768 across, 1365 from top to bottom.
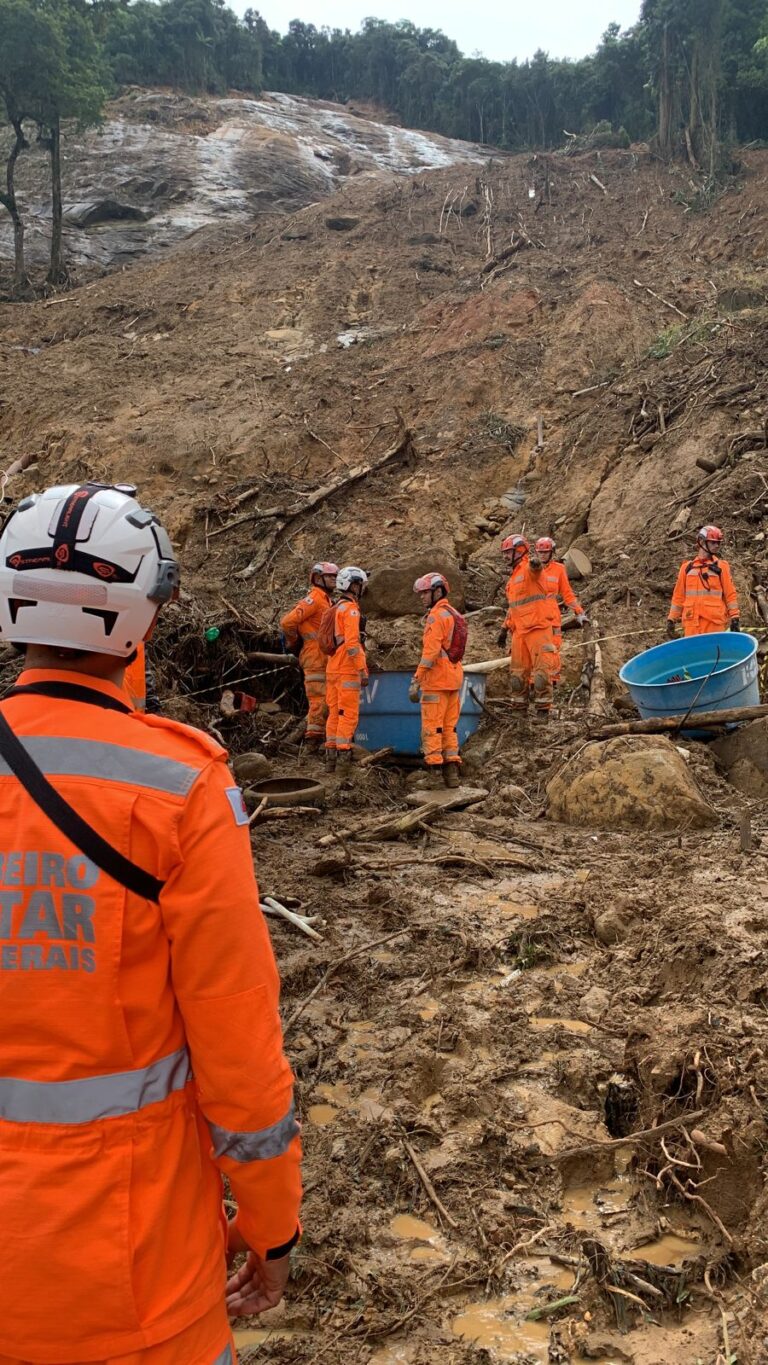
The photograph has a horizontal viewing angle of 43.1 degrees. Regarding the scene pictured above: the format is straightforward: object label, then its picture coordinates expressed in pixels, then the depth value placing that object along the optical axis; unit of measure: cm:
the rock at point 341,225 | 2570
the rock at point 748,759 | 755
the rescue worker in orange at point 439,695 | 825
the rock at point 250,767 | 794
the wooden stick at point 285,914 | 529
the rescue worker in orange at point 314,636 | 952
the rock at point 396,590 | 1210
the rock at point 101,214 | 3019
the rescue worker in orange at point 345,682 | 865
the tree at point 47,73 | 2303
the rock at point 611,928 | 502
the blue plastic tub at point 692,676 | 772
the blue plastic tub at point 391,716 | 879
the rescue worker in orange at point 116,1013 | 142
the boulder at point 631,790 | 671
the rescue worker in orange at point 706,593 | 952
